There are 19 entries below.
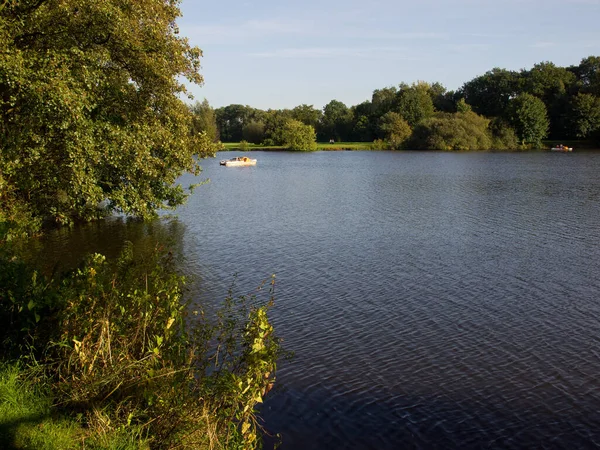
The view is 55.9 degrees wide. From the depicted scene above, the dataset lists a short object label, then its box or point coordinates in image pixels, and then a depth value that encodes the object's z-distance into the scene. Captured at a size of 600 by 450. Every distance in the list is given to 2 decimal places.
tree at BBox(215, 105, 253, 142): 161.12
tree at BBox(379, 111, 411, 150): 115.69
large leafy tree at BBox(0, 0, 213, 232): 14.49
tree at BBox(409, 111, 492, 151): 104.56
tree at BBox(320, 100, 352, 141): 144.12
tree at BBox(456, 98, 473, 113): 114.38
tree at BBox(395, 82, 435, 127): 122.00
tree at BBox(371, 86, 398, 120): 129.88
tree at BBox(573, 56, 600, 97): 108.88
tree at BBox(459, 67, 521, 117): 120.56
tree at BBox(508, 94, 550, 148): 107.69
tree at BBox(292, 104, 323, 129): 145.25
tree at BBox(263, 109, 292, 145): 130.62
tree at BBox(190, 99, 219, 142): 121.37
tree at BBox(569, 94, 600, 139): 103.81
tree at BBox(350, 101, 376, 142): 135.59
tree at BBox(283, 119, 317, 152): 118.78
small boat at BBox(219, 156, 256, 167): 78.19
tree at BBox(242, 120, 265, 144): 137.62
